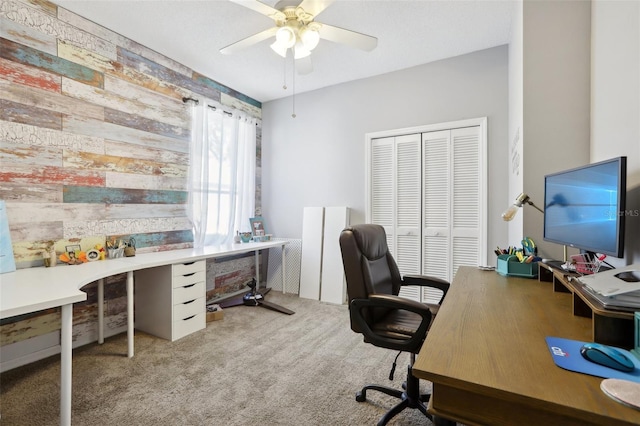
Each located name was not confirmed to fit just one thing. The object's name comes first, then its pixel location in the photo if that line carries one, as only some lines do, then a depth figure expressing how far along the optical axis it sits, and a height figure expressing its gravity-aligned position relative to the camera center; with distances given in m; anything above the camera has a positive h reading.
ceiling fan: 1.92 +1.29
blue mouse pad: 0.66 -0.36
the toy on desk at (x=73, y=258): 2.27 -0.37
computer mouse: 0.67 -0.33
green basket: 1.70 -0.31
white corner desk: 1.37 -0.42
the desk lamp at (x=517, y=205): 1.70 +0.06
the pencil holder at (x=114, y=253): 2.59 -0.38
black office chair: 1.45 -0.49
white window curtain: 3.38 +0.48
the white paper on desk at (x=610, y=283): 0.81 -0.20
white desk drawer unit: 2.55 -0.80
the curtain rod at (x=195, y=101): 3.29 +1.23
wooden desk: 0.58 -0.36
